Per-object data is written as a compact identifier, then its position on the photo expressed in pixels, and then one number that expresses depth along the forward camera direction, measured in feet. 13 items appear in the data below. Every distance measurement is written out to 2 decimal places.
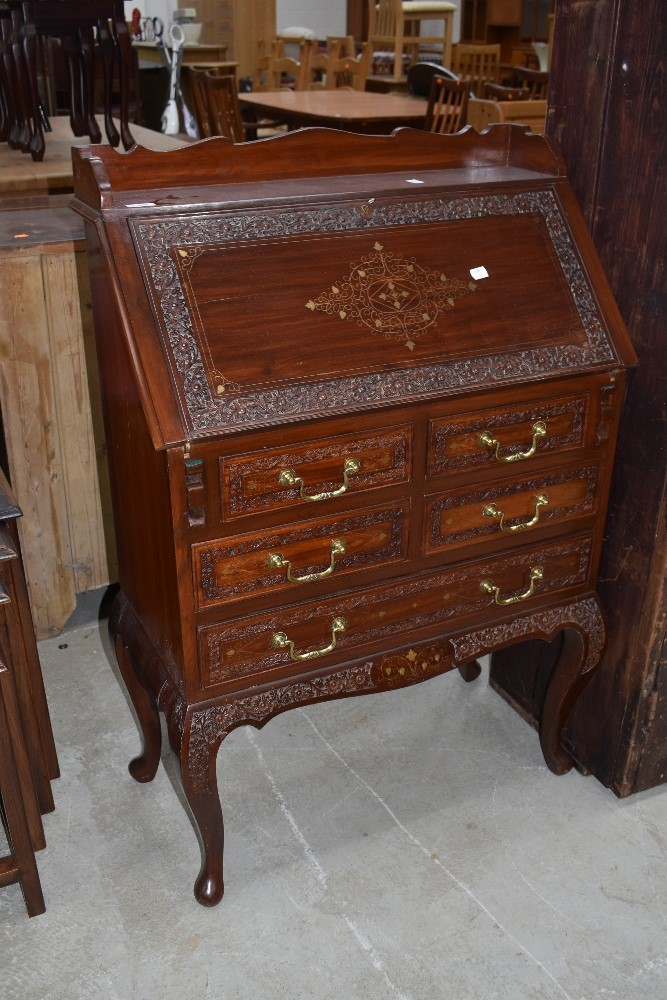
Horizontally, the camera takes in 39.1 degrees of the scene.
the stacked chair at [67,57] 11.88
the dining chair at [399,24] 26.94
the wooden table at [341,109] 18.17
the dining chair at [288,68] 25.96
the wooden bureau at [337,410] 5.00
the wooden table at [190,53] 26.94
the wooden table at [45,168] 11.43
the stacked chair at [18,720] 5.46
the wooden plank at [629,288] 5.82
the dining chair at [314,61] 25.80
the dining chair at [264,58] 28.37
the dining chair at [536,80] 21.85
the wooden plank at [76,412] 8.05
